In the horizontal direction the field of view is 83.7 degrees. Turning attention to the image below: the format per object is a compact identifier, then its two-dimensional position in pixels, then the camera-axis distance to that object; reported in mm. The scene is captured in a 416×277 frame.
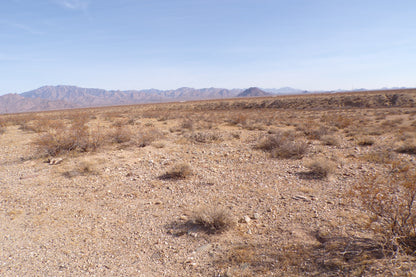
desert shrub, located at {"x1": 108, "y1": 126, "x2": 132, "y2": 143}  12173
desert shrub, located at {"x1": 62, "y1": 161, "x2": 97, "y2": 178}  7433
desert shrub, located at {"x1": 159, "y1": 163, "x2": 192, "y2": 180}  7088
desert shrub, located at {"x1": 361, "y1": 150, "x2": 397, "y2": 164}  7727
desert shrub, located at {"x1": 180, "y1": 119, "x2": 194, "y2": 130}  16995
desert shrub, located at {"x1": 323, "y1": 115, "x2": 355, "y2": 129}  16859
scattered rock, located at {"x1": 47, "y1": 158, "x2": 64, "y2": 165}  8789
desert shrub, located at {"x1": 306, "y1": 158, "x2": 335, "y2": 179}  6711
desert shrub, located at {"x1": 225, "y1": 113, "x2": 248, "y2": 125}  20012
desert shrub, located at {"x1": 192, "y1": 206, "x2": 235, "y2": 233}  4438
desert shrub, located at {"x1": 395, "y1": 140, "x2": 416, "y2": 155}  8911
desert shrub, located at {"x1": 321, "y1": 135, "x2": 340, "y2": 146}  10711
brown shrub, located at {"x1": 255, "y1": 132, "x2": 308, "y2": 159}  8930
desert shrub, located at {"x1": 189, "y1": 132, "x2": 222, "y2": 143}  12141
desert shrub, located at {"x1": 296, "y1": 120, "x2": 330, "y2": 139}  12555
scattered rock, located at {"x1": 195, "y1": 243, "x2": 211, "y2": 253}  3930
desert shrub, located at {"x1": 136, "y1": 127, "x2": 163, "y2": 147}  11488
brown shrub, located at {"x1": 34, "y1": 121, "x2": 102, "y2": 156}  9797
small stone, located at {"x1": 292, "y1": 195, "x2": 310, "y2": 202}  5426
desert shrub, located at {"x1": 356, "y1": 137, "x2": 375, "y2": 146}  10594
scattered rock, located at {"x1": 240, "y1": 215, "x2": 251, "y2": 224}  4641
